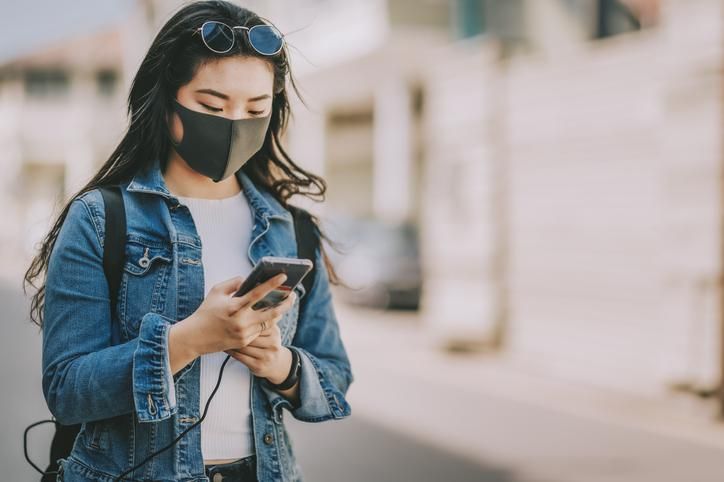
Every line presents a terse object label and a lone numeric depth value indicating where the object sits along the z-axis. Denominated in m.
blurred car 20.34
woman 3.56
